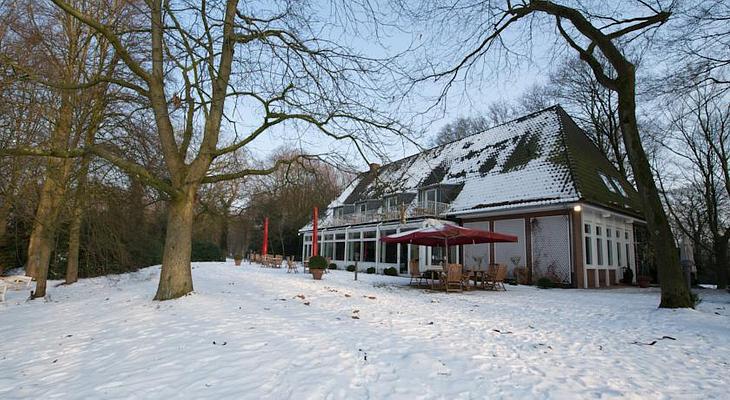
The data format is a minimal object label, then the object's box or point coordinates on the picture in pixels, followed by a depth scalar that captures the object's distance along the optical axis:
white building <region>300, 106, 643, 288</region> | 16.52
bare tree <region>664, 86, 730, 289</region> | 17.55
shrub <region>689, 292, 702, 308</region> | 9.40
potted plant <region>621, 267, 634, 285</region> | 18.48
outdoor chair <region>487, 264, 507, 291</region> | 13.95
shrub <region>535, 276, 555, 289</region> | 15.87
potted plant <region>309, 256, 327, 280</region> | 16.34
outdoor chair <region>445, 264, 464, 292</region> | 13.34
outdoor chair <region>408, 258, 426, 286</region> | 17.13
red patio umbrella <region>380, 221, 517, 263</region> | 13.23
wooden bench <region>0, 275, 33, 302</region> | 10.52
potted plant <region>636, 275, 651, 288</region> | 17.58
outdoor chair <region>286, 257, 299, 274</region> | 22.41
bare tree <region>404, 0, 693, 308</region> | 8.77
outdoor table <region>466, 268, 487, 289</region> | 14.18
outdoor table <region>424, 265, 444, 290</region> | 14.11
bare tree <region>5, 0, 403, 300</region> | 7.36
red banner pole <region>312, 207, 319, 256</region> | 21.30
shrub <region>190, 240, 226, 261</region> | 34.62
